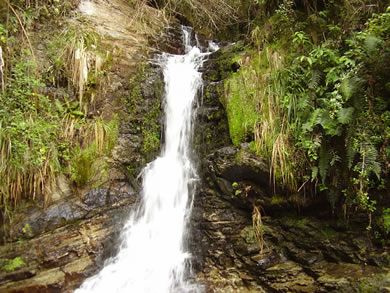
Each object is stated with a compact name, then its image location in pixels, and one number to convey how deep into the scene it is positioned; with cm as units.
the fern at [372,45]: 280
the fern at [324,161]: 303
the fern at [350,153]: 283
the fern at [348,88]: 285
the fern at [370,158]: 270
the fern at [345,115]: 281
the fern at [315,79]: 333
